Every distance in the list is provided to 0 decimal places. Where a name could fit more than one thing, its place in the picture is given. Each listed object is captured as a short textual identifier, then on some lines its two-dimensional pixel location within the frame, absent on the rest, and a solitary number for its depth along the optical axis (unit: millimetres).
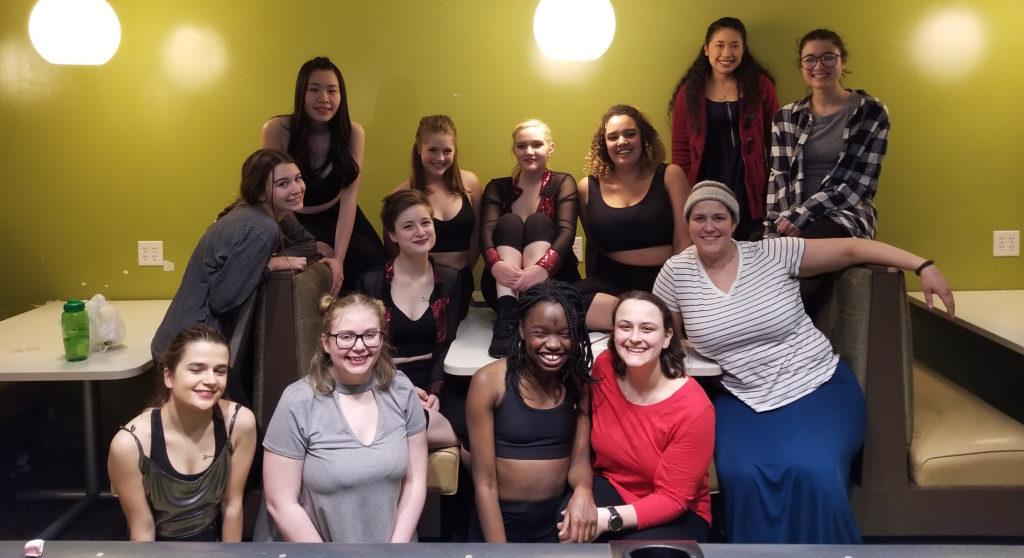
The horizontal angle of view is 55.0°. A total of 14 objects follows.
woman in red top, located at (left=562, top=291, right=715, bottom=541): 2748
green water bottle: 3303
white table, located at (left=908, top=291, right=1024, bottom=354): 3463
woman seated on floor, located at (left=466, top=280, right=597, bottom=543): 2850
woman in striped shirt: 2908
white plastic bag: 3414
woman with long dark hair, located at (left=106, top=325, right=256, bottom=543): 2588
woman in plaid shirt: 3627
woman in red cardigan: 4043
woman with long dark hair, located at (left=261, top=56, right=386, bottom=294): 3785
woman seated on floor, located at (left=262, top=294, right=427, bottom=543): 2635
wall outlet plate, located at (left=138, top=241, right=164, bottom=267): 4410
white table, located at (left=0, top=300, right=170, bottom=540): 3219
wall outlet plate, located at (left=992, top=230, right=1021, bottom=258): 4379
